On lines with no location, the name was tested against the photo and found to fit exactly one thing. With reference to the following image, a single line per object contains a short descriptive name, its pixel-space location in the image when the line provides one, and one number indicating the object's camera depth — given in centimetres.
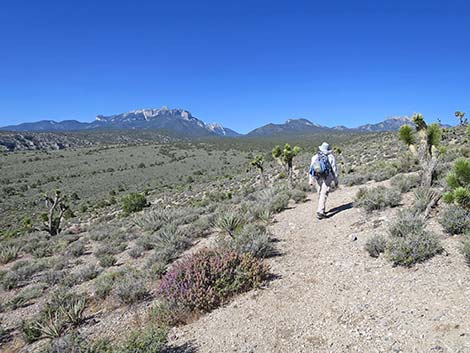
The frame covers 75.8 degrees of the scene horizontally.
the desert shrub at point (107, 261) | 917
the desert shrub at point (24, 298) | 749
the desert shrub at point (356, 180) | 1309
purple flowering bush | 496
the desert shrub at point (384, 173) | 1239
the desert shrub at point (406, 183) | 913
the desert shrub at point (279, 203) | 1050
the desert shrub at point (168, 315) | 473
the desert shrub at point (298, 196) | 1157
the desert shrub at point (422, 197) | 705
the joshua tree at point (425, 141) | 819
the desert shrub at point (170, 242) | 796
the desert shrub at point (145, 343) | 354
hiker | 810
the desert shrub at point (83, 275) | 839
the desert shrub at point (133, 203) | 2683
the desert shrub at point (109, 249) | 1054
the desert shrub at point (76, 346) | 365
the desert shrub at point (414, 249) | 500
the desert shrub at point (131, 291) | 596
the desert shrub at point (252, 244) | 667
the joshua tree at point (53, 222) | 1841
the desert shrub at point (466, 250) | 457
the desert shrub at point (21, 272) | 911
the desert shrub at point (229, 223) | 860
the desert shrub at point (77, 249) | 1150
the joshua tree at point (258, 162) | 2169
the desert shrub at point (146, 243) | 978
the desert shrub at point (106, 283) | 670
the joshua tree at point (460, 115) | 3769
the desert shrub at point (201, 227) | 984
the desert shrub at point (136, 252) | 938
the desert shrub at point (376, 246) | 564
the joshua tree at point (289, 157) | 1622
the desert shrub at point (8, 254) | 1227
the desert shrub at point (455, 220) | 555
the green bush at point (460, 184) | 554
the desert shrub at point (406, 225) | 572
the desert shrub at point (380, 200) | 797
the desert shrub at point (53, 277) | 872
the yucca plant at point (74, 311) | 569
